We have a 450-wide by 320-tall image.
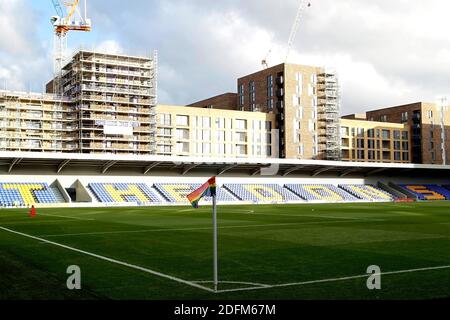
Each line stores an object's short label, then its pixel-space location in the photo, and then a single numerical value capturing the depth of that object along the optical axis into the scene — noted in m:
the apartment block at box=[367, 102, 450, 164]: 157.38
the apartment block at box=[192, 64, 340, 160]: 130.25
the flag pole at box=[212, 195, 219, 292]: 11.62
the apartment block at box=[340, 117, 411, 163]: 142.12
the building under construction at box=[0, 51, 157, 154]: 96.69
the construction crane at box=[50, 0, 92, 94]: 122.19
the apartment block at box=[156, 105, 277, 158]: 118.62
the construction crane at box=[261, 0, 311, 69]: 190.40
